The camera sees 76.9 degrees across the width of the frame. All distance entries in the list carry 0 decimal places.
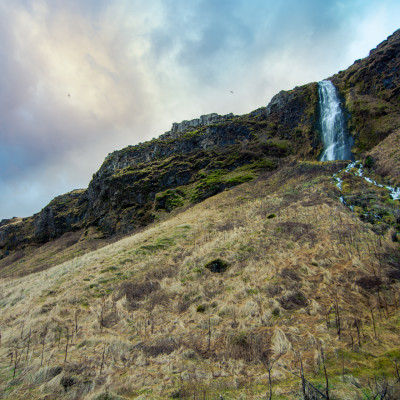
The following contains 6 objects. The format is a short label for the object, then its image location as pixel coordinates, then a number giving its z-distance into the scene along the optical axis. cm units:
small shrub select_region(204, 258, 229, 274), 1525
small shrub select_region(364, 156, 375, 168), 2960
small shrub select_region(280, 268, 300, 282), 1196
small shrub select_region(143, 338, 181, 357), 816
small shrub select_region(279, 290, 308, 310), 1002
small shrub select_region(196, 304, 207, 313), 1107
